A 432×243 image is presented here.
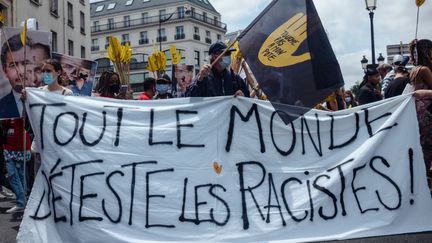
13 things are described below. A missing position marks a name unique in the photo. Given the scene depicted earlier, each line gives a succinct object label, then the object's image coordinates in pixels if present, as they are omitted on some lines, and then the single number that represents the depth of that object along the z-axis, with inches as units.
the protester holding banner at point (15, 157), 248.5
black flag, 175.2
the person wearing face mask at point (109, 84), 258.2
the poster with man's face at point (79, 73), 337.7
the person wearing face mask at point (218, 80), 197.9
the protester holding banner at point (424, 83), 193.6
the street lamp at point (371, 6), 513.0
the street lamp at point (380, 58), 781.7
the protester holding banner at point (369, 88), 287.9
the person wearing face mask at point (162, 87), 288.2
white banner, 162.4
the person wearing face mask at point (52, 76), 200.4
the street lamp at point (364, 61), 742.0
